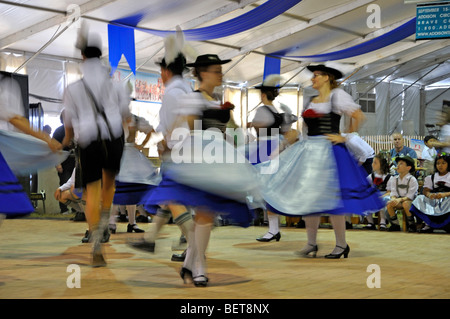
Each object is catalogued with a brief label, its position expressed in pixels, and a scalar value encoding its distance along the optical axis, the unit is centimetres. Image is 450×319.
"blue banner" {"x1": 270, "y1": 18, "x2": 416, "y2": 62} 1254
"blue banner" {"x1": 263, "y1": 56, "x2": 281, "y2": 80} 1521
